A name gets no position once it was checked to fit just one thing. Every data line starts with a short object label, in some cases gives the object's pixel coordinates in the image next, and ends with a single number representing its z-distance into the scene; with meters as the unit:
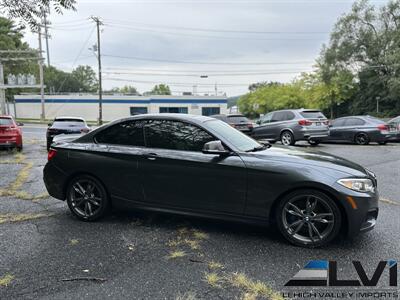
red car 12.38
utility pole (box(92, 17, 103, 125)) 37.41
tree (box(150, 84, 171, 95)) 109.80
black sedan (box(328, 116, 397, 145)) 15.10
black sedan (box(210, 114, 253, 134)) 16.56
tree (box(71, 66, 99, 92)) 99.94
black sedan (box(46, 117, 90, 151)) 12.59
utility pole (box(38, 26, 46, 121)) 38.35
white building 50.72
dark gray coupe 3.89
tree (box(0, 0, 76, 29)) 6.82
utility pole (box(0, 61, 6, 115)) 37.17
